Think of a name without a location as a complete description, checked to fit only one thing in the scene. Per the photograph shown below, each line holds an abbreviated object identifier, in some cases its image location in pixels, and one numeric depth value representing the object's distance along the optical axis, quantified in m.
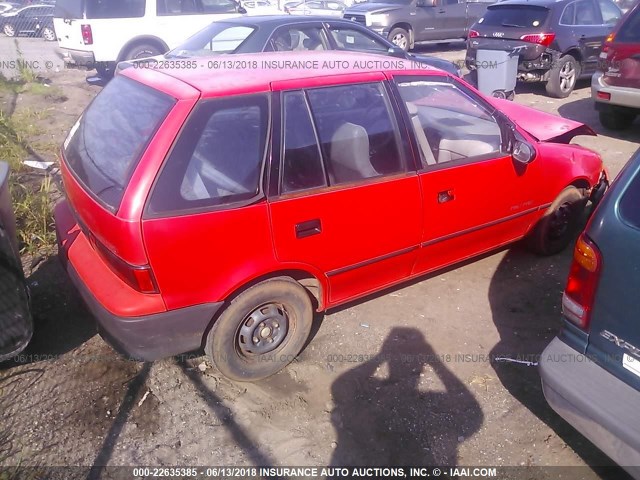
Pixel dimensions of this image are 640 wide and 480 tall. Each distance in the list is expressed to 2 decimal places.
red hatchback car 2.54
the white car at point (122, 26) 9.44
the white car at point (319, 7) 17.23
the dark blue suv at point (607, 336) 2.08
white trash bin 8.78
